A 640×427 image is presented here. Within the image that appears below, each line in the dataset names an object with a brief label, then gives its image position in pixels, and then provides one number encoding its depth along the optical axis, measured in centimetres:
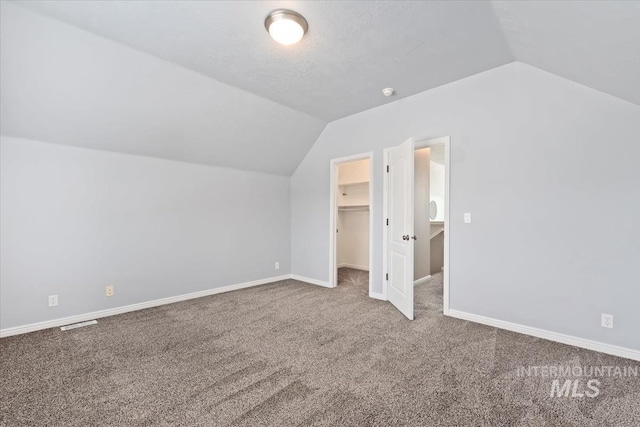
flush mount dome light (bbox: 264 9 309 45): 207
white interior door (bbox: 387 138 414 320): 328
